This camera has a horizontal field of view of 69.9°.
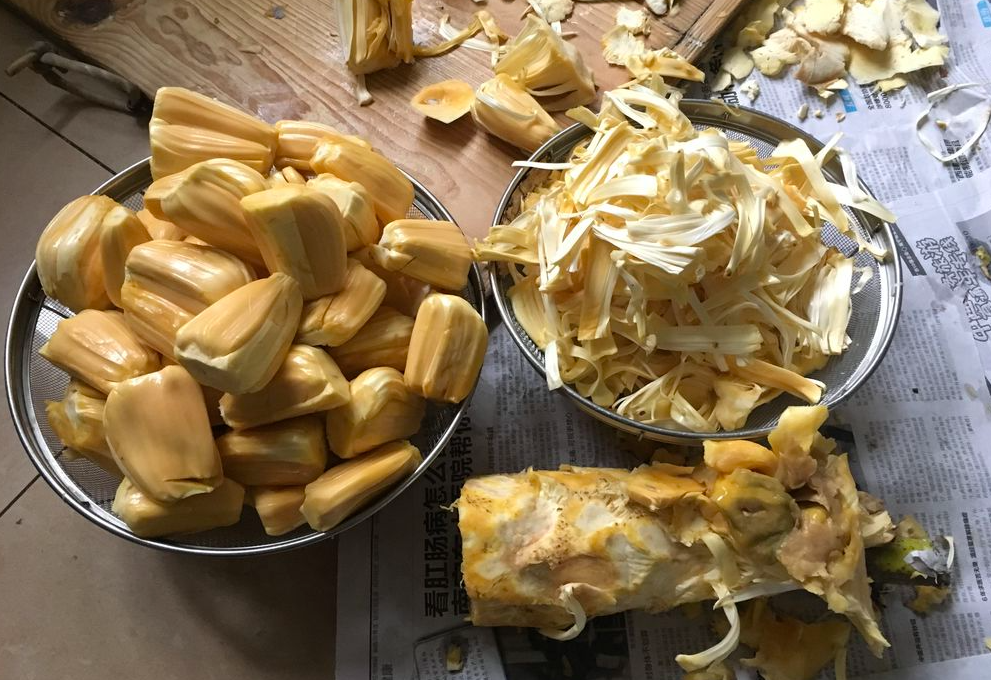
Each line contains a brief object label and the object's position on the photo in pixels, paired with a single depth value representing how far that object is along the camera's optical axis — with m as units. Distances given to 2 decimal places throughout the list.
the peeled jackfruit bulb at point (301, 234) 0.50
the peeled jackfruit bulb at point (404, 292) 0.61
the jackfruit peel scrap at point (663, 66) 0.73
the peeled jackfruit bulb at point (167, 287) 0.52
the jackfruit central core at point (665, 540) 0.53
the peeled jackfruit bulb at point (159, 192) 0.53
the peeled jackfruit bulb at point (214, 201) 0.52
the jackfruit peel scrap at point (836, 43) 0.80
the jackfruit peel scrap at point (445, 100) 0.74
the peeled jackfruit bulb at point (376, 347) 0.57
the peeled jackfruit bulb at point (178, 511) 0.52
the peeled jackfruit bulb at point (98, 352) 0.53
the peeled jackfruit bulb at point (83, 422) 0.54
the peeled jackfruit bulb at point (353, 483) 0.54
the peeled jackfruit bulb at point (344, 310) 0.54
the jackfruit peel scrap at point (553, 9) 0.78
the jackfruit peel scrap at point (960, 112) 0.79
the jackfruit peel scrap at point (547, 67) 0.72
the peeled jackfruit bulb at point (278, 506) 0.55
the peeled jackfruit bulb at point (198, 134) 0.57
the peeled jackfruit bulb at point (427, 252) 0.56
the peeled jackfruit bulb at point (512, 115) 0.71
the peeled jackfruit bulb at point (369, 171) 0.58
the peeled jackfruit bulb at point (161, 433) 0.50
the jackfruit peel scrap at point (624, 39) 0.76
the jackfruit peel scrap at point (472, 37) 0.77
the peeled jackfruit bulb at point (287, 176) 0.60
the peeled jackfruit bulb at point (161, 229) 0.58
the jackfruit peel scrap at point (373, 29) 0.73
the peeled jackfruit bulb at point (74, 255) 0.55
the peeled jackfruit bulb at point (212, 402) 0.54
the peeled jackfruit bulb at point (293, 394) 0.52
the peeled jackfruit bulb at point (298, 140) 0.62
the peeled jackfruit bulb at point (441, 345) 0.55
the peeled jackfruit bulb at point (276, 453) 0.54
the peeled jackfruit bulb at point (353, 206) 0.55
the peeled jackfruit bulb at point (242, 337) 0.48
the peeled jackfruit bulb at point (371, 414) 0.53
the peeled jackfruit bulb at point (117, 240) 0.54
